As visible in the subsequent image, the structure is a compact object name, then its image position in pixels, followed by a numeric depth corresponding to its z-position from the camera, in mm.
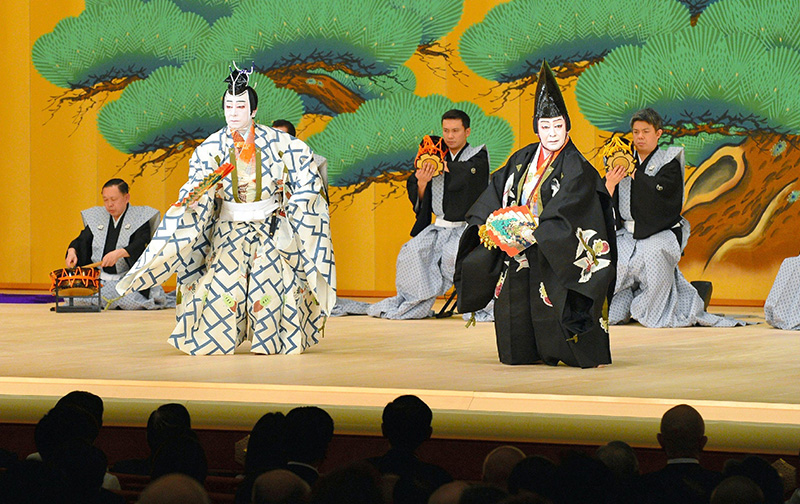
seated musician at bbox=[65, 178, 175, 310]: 18859
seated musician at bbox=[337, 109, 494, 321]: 17234
